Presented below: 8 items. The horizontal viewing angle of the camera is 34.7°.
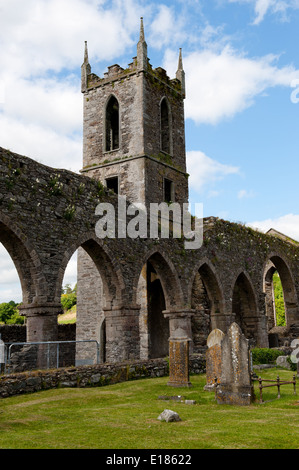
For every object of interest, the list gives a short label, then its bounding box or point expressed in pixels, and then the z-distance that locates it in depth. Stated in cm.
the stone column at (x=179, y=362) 965
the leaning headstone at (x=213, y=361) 929
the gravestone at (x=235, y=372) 748
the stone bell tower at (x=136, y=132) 2072
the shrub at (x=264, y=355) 1505
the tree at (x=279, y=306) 2811
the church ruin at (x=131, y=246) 1097
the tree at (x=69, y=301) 5034
